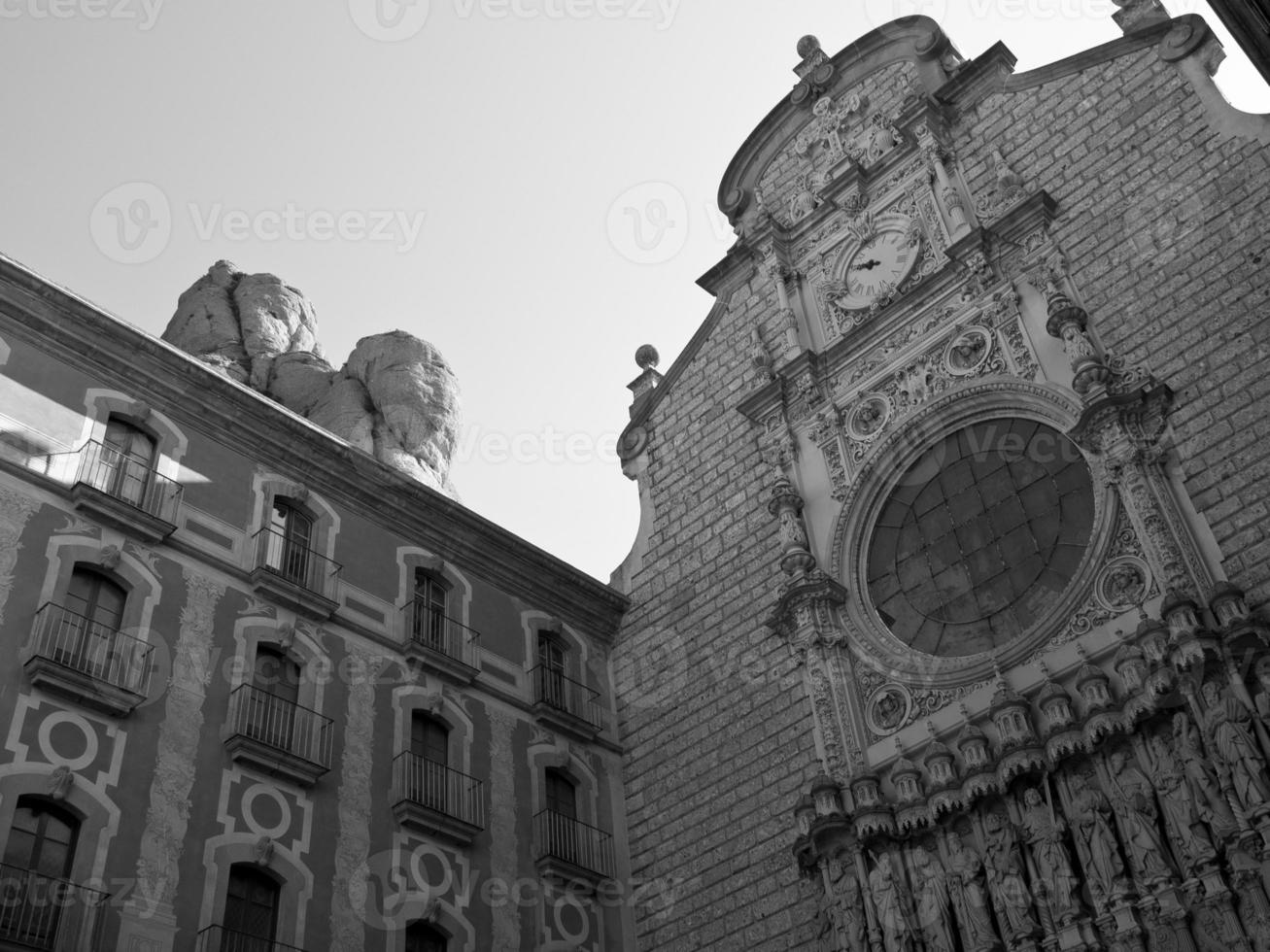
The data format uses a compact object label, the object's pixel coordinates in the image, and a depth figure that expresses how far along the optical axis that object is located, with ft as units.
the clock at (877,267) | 66.23
